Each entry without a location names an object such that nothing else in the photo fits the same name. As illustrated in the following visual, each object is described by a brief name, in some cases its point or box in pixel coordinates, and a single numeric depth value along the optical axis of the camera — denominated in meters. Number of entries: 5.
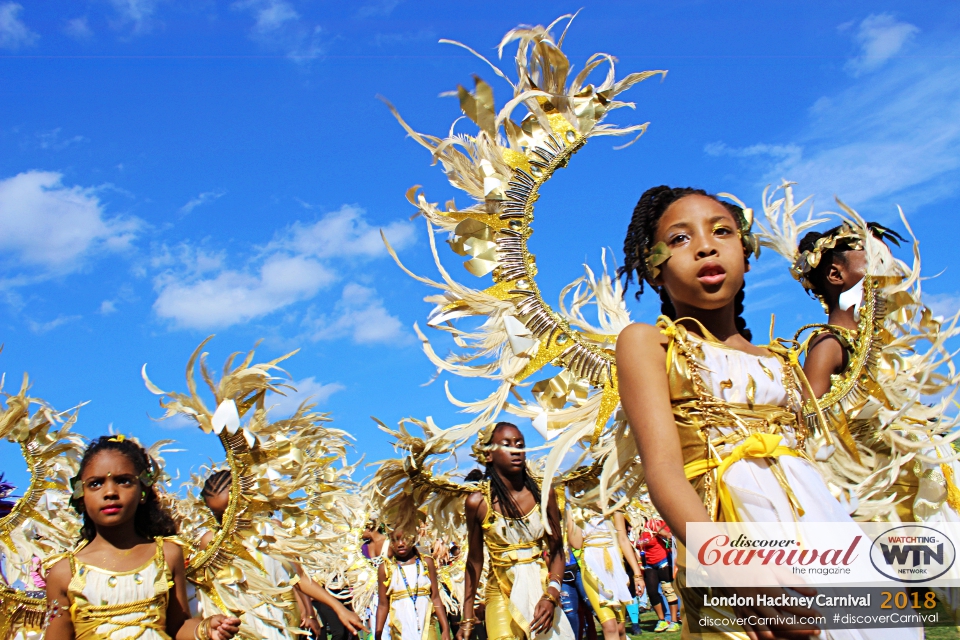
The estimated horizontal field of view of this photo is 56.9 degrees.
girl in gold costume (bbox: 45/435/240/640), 4.46
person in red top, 13.68
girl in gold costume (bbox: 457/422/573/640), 6.55
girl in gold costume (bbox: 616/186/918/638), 2.36
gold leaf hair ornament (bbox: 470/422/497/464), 7.34
